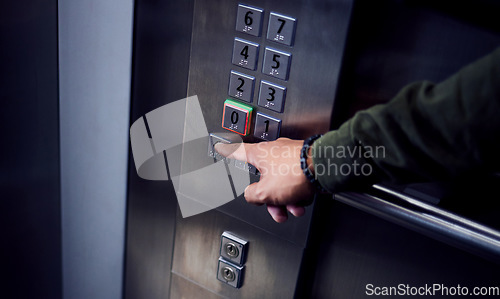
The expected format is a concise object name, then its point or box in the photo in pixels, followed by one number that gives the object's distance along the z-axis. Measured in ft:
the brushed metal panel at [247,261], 2.58
